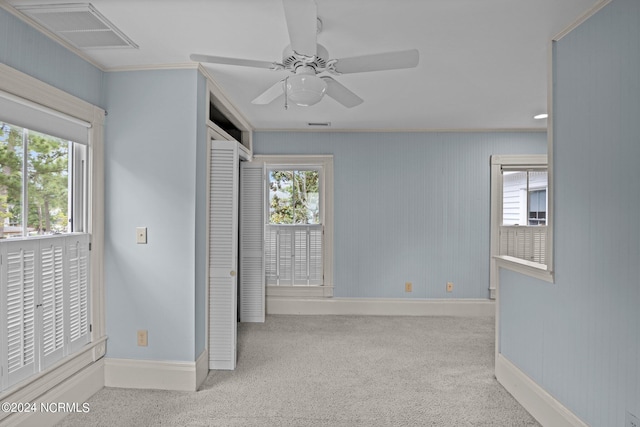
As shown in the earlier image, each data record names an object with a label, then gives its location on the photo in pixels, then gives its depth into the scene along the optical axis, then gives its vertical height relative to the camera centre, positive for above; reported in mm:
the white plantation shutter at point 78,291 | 2189 -514
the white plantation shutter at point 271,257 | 4305 -557
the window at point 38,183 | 1810 +171
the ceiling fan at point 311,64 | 1572 +727
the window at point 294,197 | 4344 +197
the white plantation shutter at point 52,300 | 1979 -518
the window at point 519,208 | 4191 +67
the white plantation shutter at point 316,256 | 4289 -539
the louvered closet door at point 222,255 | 2736 -338
